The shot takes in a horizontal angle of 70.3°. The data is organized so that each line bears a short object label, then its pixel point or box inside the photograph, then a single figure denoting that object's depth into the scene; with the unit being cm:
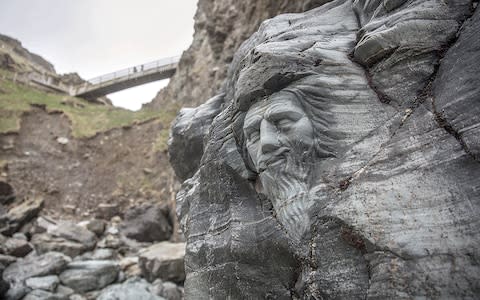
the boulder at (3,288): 906
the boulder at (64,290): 984
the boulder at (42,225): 1348
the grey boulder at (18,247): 1154
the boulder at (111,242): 1323
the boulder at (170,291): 1000
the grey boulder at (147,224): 1408
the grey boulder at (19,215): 1304
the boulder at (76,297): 982
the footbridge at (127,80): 3061
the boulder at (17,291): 915
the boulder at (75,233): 1287
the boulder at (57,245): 1212
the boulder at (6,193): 1544
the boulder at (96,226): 1412
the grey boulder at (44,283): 978
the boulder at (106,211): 1614
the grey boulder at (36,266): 1020
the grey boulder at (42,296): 918
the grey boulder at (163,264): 1063
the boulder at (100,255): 1205
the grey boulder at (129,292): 964
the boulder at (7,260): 1073
